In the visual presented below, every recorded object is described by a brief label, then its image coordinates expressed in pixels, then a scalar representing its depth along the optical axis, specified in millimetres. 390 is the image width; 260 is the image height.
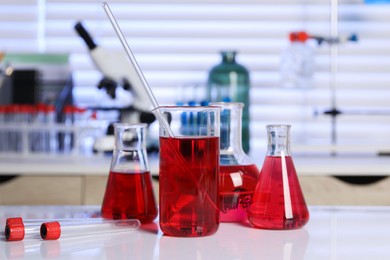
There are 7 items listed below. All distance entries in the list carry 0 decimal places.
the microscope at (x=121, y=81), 2017
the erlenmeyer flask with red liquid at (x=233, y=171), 1063
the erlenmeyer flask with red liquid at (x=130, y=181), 1059
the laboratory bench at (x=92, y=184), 1829
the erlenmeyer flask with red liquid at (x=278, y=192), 1022
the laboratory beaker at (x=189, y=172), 982
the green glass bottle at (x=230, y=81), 2143
